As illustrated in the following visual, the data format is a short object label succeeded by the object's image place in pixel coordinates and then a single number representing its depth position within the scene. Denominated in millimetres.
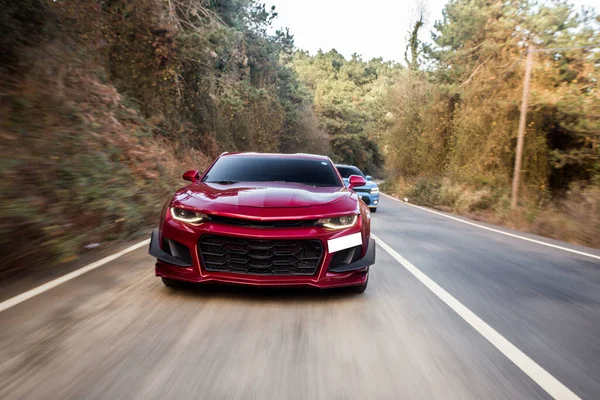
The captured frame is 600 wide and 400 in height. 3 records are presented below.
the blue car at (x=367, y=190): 17844
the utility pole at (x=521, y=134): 19734
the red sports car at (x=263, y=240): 4797
